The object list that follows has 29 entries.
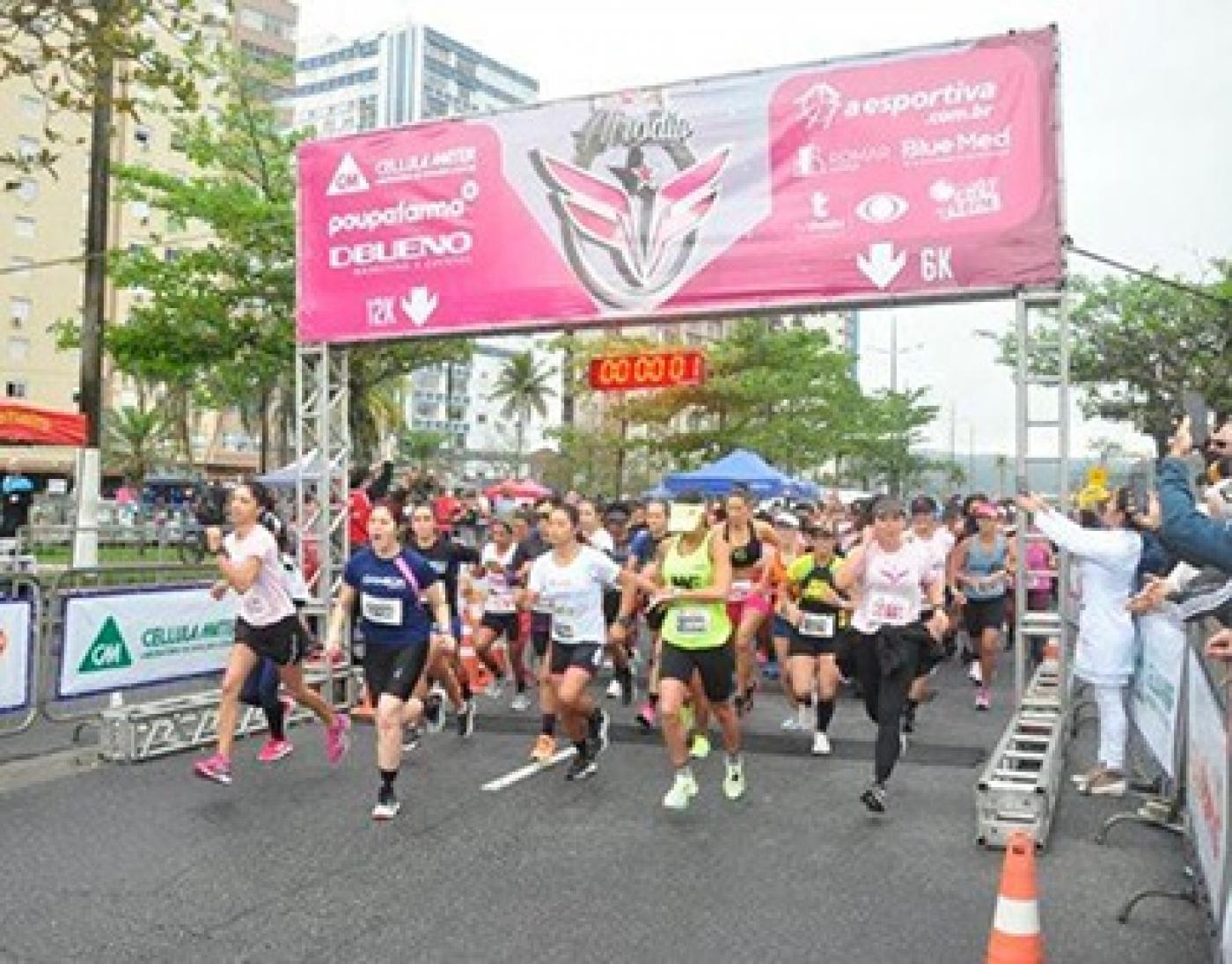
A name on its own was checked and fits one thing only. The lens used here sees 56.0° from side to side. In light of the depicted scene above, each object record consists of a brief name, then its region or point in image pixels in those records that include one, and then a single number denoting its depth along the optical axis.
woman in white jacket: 7.30
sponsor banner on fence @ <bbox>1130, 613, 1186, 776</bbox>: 6.15
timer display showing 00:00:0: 16.39
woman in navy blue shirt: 6.98
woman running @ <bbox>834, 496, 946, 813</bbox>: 6.74
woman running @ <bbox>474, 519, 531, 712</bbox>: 10.14
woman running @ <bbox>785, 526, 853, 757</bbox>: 8.62
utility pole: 15.62
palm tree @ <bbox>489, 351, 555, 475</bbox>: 85.44
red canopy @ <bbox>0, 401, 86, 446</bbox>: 14.66
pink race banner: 8.16
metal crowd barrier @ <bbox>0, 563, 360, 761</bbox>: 8.09
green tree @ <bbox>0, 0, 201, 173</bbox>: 9.61
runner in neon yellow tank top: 6.91
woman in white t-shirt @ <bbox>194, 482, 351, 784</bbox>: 7.29
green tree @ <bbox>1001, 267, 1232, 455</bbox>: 27.86
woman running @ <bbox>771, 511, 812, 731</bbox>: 9.48
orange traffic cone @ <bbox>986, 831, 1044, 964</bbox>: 3.53
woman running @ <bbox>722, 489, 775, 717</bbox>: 9.22
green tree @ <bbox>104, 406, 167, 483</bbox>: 57.62
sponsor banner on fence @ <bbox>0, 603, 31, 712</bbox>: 8.02
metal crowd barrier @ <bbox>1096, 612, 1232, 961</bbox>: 4.07
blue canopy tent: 26.89
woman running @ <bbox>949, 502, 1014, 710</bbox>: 10.62
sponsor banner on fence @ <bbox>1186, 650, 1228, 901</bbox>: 4.04
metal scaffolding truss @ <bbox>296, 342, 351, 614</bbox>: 10.31
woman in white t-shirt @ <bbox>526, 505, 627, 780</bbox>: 7.66
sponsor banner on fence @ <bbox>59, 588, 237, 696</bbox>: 8.52
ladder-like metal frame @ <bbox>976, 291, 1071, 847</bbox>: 6.20
